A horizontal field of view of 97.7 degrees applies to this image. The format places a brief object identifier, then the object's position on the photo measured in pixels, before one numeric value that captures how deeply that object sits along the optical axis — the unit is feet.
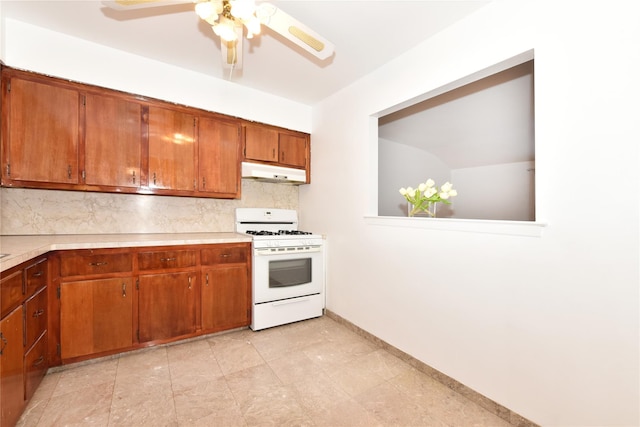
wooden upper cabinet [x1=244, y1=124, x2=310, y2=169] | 10.66
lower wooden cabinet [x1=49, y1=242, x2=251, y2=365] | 7.00
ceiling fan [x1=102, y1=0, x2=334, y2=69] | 4.52
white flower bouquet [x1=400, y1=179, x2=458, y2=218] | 7.30
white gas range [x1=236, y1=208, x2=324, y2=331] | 9.43
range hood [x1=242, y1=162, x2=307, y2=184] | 10.55
